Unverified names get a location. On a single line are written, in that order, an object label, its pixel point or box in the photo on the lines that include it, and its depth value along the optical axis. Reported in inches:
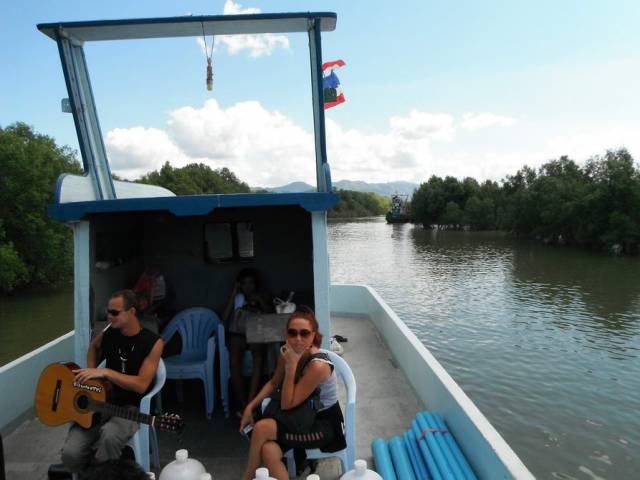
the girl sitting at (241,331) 162.9
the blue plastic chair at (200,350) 161.8
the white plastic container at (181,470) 97.7
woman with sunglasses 103.7
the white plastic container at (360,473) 92.5
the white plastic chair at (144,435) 116.9
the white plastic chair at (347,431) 110.0
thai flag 168.6
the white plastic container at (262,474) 85.5
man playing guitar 108.3
